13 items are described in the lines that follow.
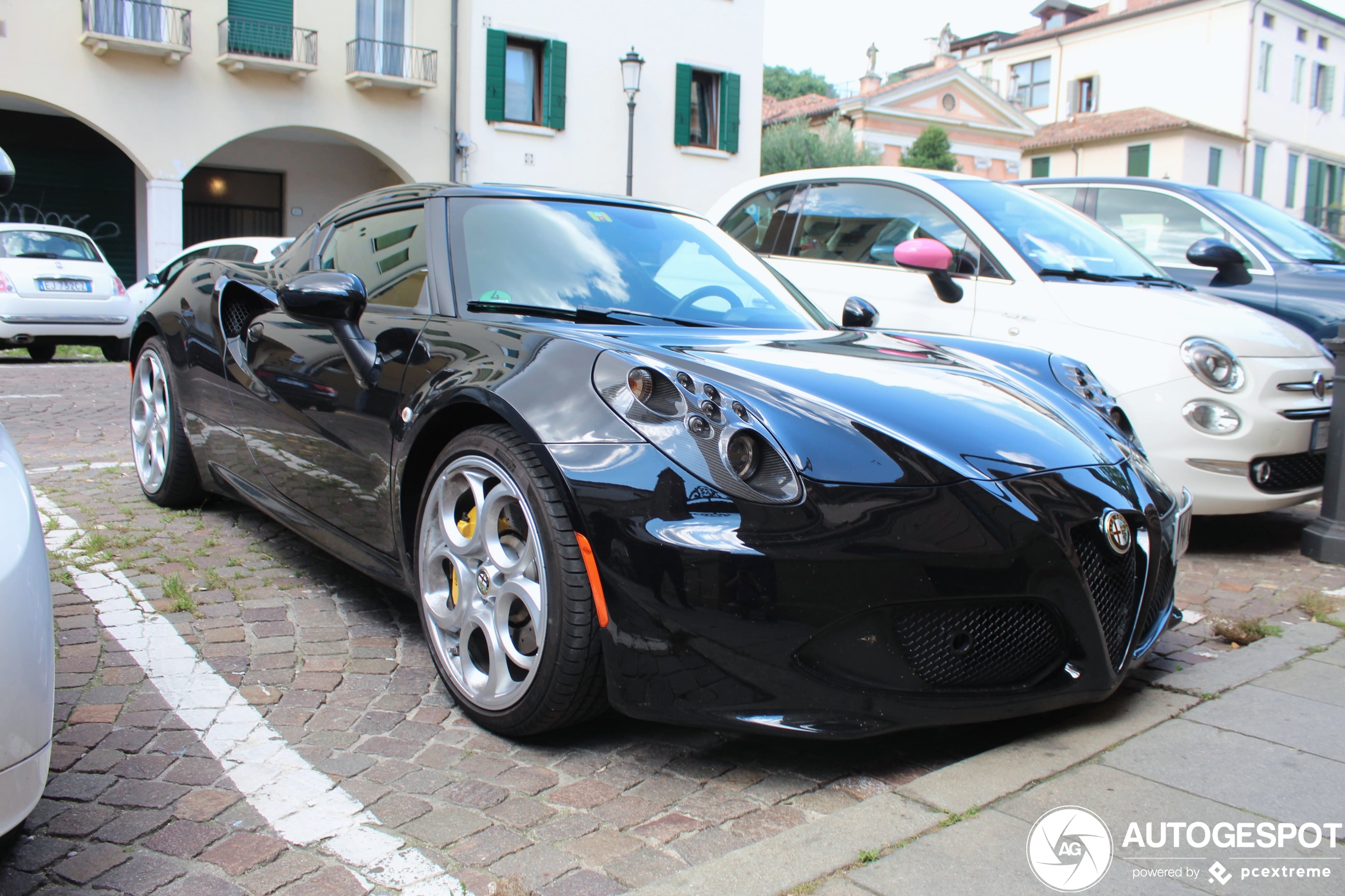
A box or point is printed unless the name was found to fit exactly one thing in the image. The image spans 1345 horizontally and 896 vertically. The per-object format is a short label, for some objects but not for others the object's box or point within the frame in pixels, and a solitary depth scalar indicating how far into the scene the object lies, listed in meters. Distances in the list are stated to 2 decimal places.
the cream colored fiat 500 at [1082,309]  4.27
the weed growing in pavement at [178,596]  3.35
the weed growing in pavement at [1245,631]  3.22
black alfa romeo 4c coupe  2.13
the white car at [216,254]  11.32
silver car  1.62
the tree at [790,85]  56.06
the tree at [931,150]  31.09
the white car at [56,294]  11.62
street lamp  17.66
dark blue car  5.62
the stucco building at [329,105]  17.11
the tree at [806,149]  30.72
